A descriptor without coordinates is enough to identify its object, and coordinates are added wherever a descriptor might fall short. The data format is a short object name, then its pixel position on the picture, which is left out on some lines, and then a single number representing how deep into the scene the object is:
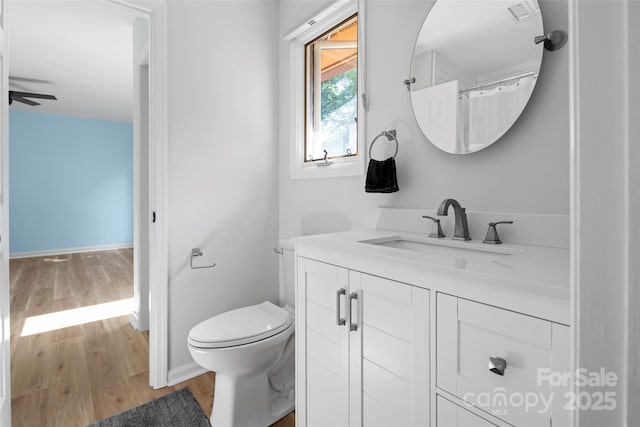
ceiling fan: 3.27
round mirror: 1.07
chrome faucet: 1.16
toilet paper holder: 1.91
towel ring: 1.49
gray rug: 1.52
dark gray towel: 1.43
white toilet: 1.41
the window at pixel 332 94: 1.84
